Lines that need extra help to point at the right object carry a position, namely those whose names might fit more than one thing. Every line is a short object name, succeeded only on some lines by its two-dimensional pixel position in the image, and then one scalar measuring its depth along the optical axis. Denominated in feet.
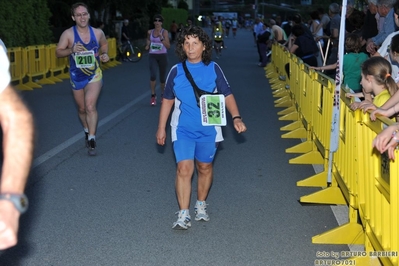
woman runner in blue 21.02
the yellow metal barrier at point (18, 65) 63.67
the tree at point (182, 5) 251.80
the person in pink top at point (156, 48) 50.65
